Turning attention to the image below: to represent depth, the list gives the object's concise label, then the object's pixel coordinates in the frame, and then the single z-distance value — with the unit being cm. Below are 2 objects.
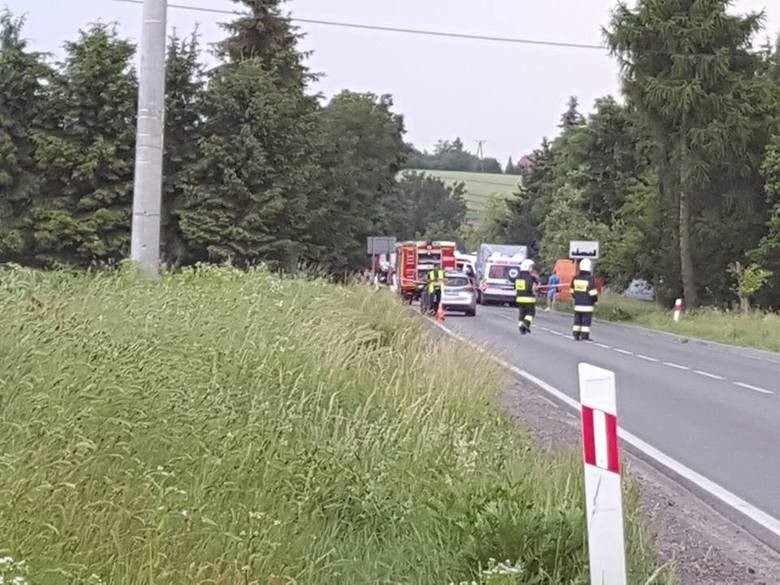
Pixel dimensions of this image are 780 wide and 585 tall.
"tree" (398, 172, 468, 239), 15700
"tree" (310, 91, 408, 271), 5741
